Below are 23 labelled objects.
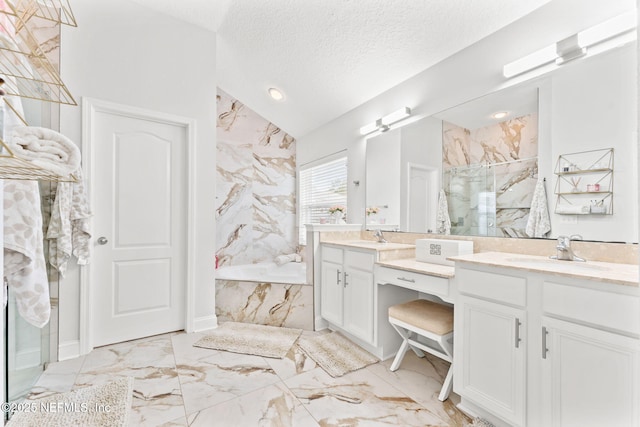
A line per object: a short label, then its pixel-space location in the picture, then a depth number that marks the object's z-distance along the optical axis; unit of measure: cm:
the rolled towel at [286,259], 420
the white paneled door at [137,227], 247
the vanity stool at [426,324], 177
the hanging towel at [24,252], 112
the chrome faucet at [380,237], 284
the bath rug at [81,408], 155
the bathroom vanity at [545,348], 112
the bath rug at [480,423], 153
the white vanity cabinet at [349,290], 234
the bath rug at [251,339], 238
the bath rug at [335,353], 213
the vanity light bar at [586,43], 151
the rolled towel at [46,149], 92
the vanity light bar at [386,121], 267
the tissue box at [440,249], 204
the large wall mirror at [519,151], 154
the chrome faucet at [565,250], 163
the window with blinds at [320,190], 378
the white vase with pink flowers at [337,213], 334
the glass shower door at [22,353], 164
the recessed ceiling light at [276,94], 370
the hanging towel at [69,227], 211
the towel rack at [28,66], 82
